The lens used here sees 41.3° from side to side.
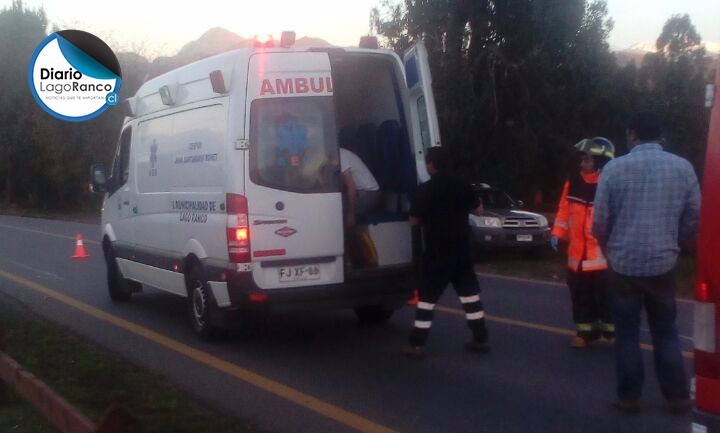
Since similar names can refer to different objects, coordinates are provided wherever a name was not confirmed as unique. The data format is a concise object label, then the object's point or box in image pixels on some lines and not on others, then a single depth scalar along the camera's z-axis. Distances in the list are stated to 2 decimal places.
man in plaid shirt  6.14
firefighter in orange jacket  8.58
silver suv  17.09
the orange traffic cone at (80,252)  18.89
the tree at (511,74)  23.58
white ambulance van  8.47
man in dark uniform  8.49
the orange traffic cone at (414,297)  9.15
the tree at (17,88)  53.50
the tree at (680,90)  22.69
